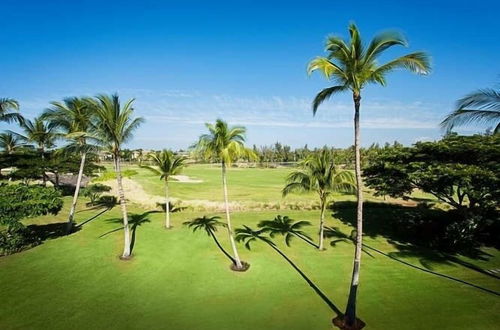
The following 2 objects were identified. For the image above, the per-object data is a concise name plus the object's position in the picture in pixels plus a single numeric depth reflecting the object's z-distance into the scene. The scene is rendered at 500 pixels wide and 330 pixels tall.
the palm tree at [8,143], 42.99
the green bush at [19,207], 17.19
